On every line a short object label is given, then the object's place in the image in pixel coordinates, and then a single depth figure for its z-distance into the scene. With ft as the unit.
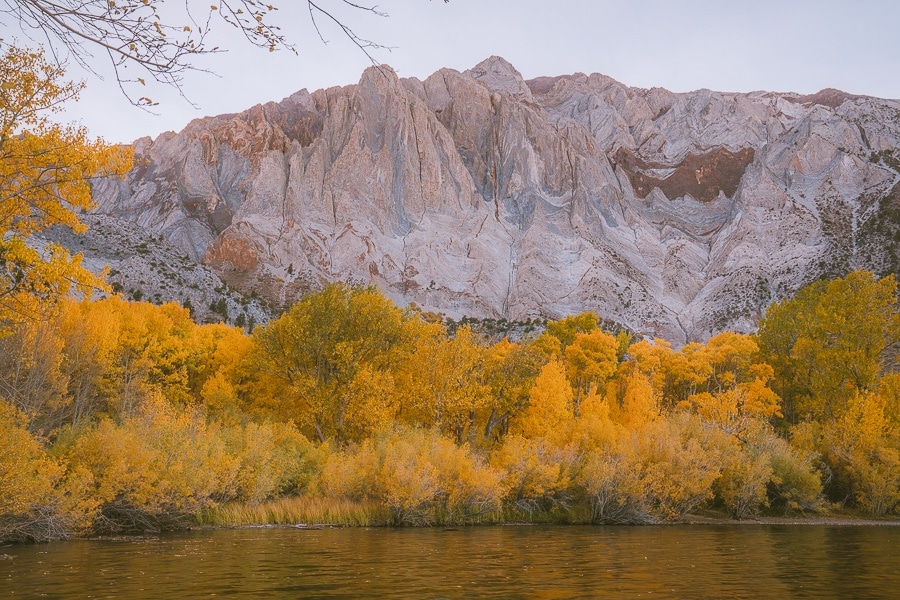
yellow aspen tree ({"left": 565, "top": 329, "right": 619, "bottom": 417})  232.32
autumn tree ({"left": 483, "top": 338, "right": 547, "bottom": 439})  175.73
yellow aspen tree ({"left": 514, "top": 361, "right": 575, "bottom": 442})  160.76
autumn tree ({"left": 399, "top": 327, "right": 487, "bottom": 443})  167.02
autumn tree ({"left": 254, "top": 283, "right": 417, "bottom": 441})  166.50
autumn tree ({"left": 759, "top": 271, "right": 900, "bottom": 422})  184.14
